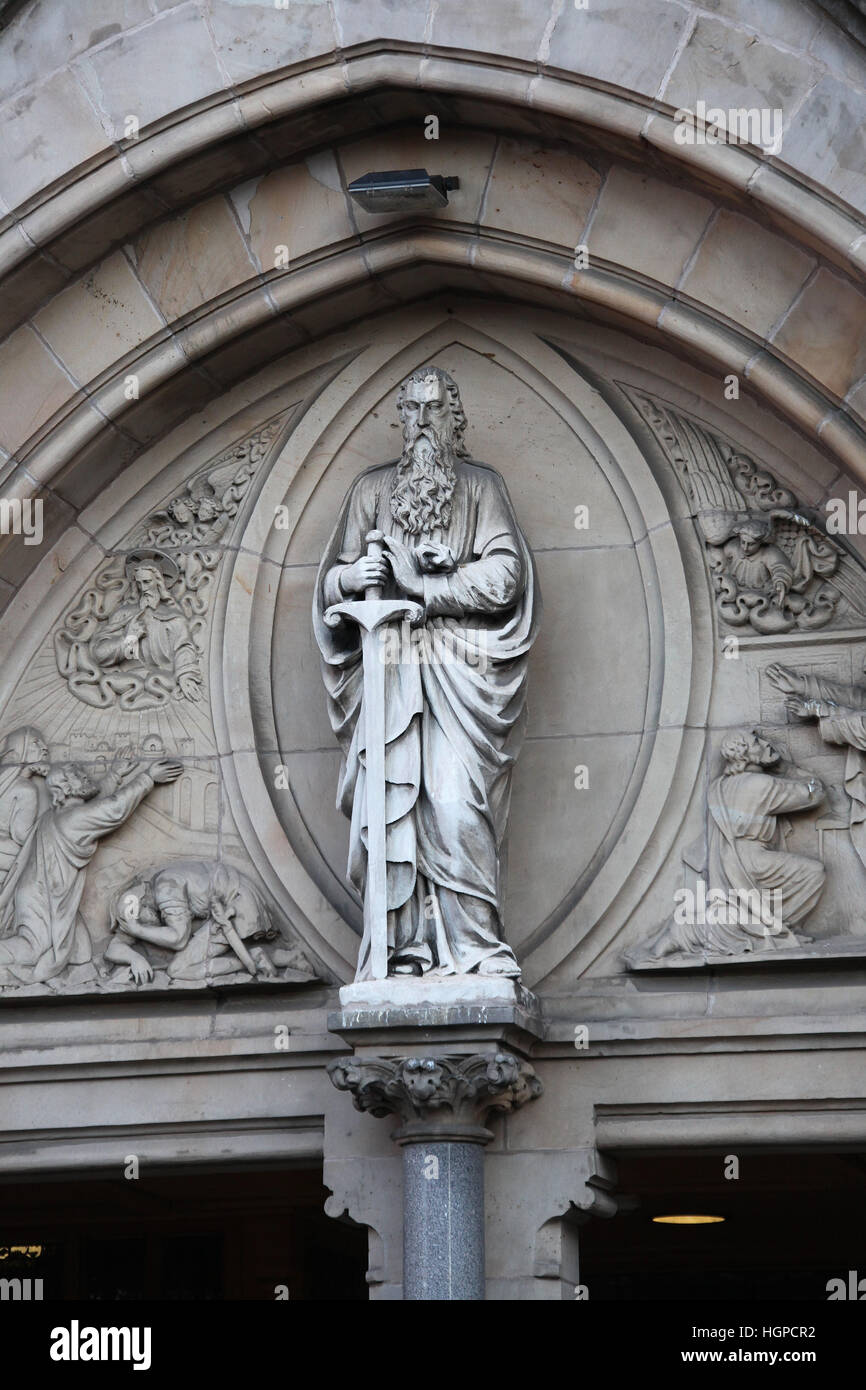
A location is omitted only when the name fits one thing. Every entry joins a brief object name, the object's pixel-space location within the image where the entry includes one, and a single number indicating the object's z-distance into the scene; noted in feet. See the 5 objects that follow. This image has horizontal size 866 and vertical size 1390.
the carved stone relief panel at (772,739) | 51.42
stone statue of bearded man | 50.19
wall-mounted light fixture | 53.21
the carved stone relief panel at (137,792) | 54.49
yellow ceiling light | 70.44
